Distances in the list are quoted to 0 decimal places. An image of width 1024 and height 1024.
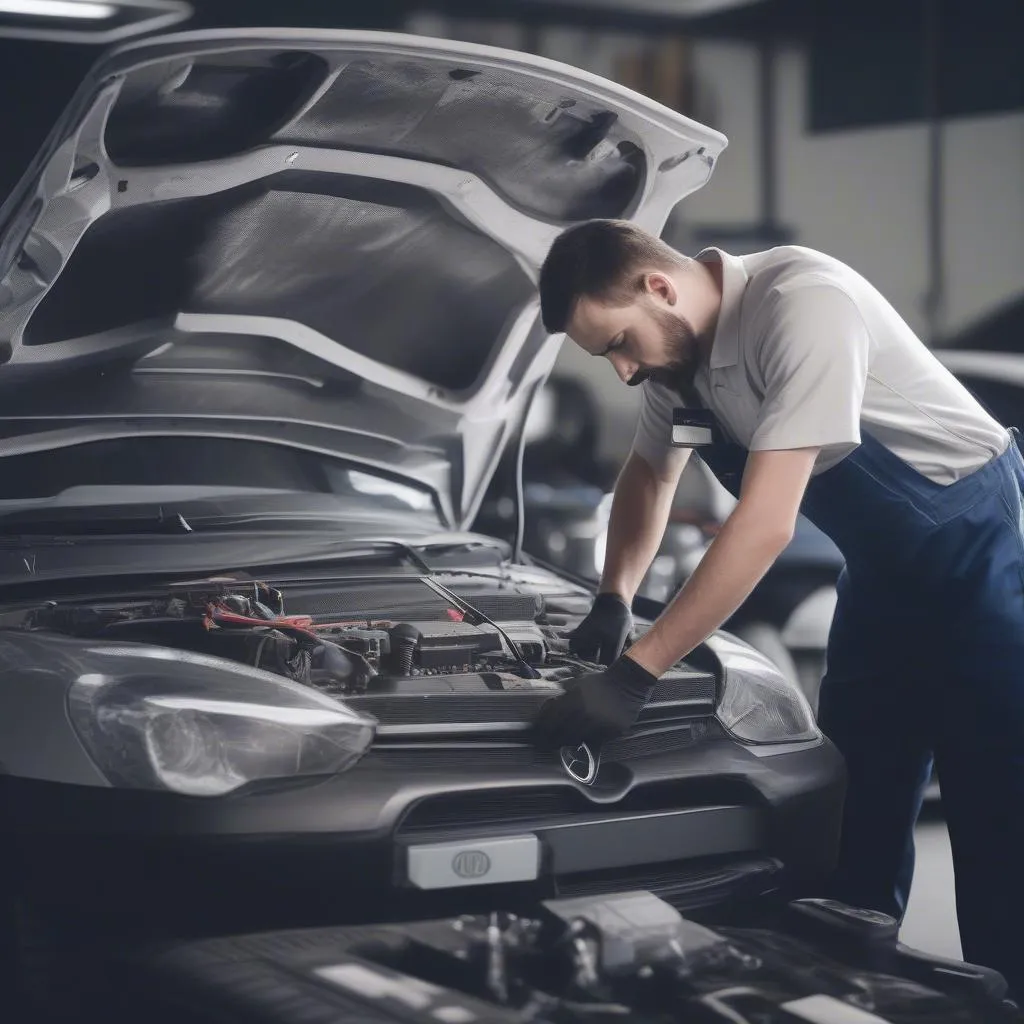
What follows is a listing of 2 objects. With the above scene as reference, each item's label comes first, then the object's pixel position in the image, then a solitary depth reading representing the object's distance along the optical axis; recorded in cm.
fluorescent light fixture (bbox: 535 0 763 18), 843
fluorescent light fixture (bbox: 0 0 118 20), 574
